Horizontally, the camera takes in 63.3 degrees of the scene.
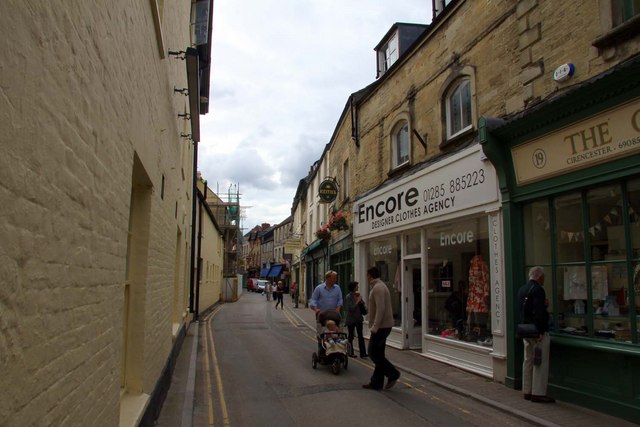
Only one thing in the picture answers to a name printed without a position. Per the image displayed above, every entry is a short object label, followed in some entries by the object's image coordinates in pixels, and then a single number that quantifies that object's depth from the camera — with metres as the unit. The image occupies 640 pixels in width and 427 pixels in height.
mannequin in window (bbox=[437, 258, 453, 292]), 10.81
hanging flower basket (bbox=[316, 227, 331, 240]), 19.80
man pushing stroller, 10.59
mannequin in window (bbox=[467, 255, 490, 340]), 9.37
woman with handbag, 11.38
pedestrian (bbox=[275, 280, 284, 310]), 29.39
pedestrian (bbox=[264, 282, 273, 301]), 39.55
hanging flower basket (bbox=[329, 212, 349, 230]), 17.16
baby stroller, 9.32
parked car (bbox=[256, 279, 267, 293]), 63.38
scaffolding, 45.47
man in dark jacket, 7.09
